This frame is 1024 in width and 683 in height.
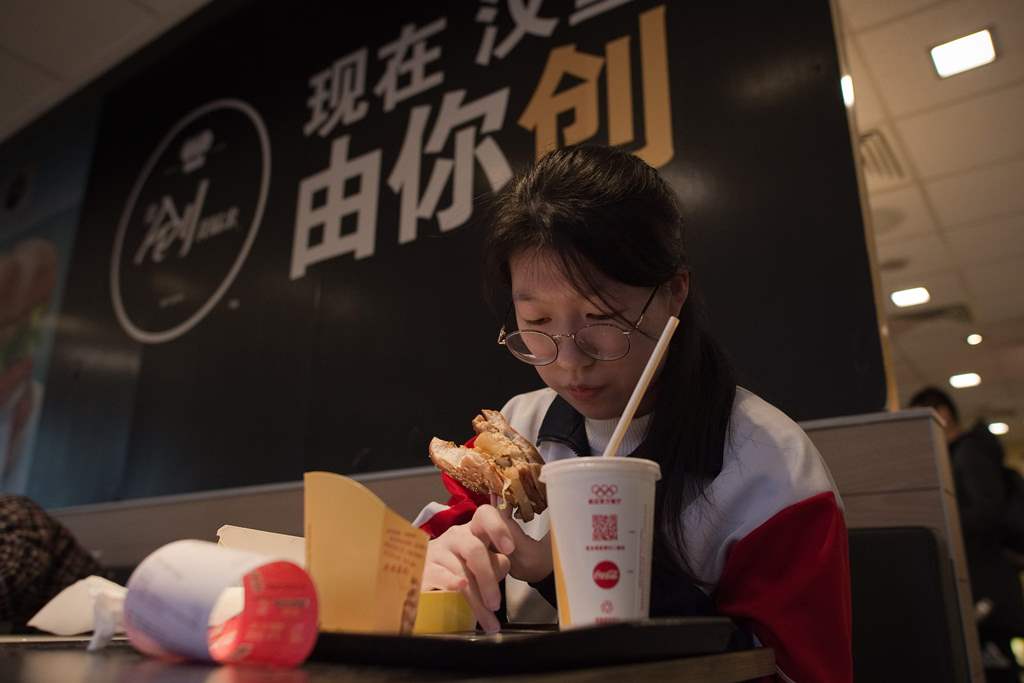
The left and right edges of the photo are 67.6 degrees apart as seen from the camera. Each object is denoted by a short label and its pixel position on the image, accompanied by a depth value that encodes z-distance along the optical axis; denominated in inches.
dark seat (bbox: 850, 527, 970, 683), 42.9
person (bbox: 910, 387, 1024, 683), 111.7
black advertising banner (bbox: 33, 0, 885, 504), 63.2
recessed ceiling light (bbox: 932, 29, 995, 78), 110.7
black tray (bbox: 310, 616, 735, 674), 16.1
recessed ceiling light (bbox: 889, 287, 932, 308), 191.9
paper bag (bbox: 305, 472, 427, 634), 20.0
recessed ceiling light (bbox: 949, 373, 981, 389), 258.2
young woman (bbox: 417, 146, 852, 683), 29.0
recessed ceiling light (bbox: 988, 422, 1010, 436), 323.9
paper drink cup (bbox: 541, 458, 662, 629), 21.8
